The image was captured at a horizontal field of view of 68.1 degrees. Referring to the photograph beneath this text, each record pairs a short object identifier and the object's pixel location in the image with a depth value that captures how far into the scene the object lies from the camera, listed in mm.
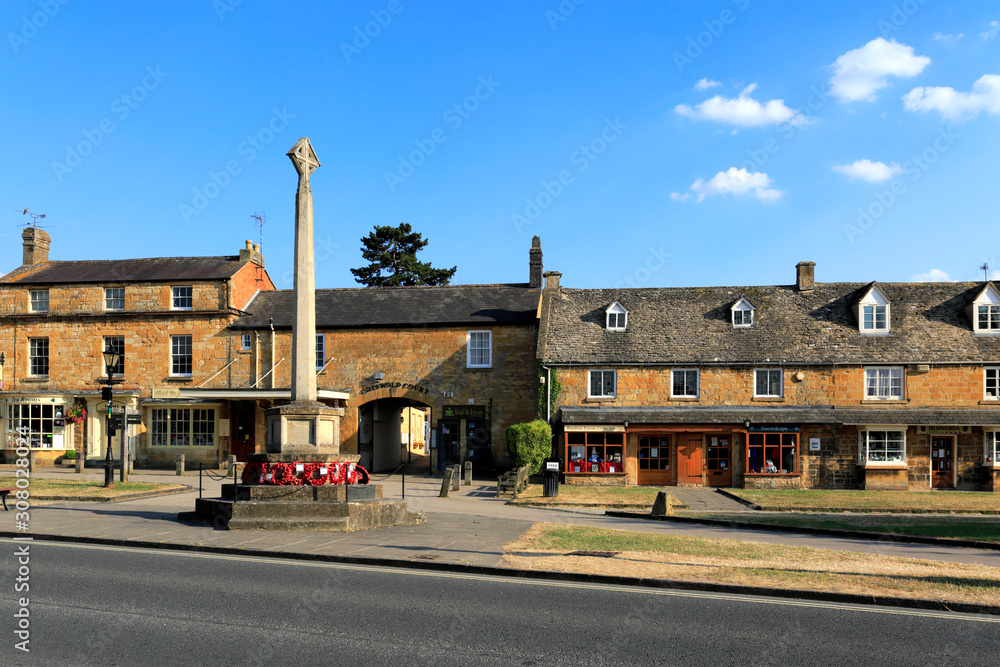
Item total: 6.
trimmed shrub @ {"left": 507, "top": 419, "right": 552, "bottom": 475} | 26375
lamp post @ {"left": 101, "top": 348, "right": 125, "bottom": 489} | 21297
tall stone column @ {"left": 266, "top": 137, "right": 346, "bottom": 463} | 14859
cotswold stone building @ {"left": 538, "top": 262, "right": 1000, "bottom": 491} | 28391
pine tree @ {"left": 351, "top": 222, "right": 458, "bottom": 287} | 59156
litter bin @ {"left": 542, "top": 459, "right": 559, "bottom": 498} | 22941
